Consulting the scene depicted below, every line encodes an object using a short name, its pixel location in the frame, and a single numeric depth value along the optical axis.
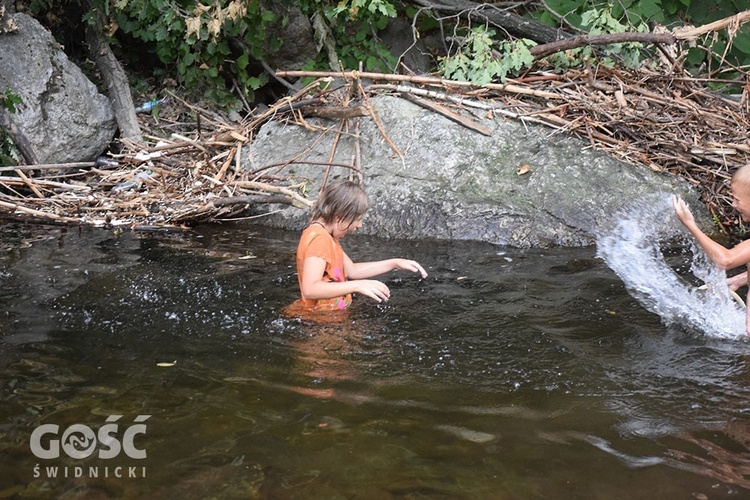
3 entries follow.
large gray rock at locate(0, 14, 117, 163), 8.91
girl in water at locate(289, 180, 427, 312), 5.12
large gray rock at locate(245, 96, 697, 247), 7.41
